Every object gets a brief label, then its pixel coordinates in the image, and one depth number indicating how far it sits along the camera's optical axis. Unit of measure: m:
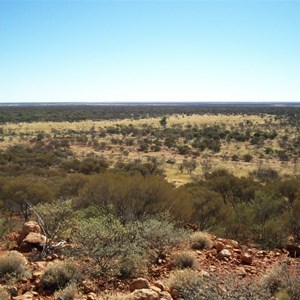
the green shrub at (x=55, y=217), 11.42
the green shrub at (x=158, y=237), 10.13
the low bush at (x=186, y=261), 9.12
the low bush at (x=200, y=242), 11.07
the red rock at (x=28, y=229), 12.06
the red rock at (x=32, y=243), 11.22
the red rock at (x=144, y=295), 6.77
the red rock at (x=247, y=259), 9.62
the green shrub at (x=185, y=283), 7.06
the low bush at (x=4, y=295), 7.09
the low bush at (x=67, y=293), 7.40
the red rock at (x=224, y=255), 9.84
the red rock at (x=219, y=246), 10.53
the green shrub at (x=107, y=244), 9.00
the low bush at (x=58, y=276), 8.09
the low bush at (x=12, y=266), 8.68
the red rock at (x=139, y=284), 7.59
